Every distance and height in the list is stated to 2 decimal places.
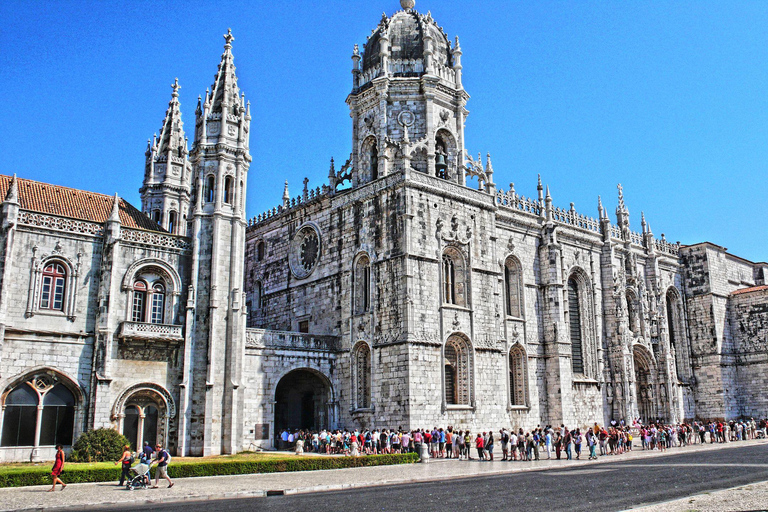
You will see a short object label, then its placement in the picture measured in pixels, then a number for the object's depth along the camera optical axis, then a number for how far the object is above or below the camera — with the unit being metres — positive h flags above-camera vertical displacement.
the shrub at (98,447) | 26.38 -1.45
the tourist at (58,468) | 19.17 -1.64
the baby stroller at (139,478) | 19.86 -1.99
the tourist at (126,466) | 20.30 -1.68
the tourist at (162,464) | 20.62 -1.67
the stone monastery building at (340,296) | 28.55 +5.62
